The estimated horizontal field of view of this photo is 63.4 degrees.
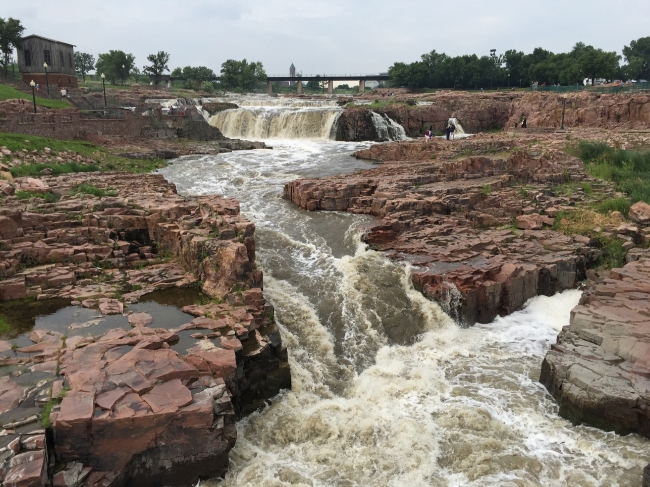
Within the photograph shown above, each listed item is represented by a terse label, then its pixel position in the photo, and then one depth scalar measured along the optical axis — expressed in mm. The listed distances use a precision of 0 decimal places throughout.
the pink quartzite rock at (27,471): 6520
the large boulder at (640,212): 16922
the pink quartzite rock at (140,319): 10328
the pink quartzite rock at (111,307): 10734
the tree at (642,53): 80812
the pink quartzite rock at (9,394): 7629
